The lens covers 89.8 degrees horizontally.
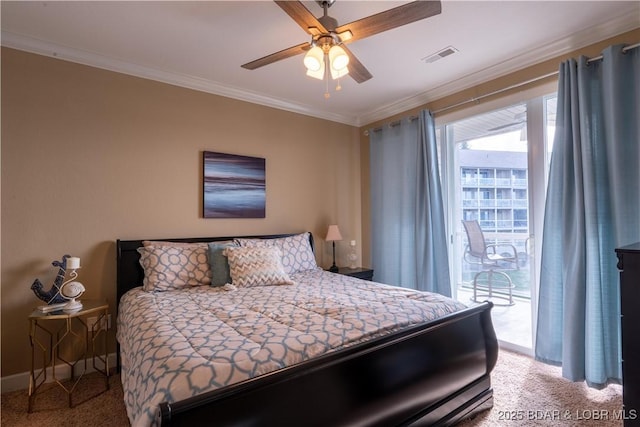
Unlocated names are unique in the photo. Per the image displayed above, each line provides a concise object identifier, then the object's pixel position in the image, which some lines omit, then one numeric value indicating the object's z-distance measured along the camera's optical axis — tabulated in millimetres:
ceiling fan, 1574
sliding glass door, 2736
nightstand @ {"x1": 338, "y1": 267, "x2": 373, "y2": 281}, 3609
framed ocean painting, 3170
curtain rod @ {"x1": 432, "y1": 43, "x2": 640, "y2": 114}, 2152
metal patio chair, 3000
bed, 1110
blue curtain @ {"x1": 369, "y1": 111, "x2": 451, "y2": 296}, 3328
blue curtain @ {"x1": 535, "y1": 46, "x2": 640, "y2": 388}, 2146
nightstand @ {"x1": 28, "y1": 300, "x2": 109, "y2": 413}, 2340
